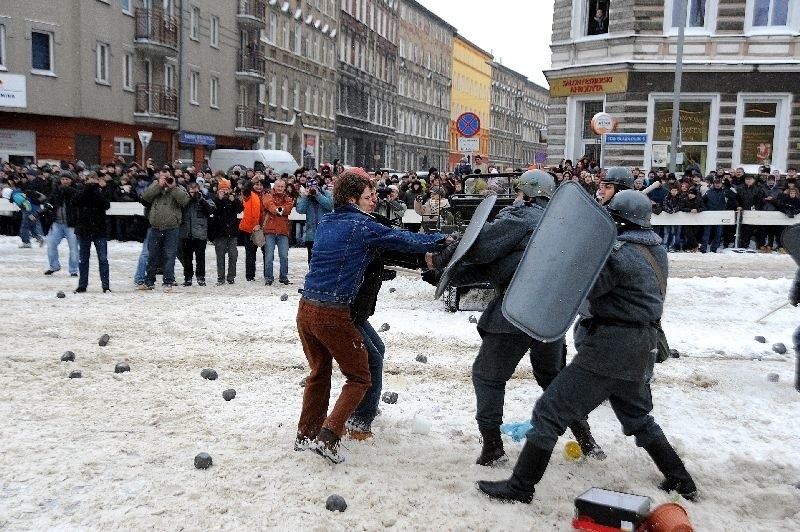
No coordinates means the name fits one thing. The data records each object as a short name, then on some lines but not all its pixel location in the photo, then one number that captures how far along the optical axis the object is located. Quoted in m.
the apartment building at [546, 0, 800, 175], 25.45
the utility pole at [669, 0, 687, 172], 21.09
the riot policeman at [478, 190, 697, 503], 4.57
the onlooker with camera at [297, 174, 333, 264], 14.03
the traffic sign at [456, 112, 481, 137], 17.77
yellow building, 96.31
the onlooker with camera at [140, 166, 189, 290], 12.86
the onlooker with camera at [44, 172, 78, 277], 13.57
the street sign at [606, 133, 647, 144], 21.27
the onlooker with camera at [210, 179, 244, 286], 13.84
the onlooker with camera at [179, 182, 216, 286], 13.42
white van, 32.41
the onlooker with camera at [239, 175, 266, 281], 14.08
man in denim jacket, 5.16
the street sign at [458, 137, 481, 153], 17.75
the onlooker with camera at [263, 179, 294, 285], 13.96
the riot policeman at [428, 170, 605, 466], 4.94
